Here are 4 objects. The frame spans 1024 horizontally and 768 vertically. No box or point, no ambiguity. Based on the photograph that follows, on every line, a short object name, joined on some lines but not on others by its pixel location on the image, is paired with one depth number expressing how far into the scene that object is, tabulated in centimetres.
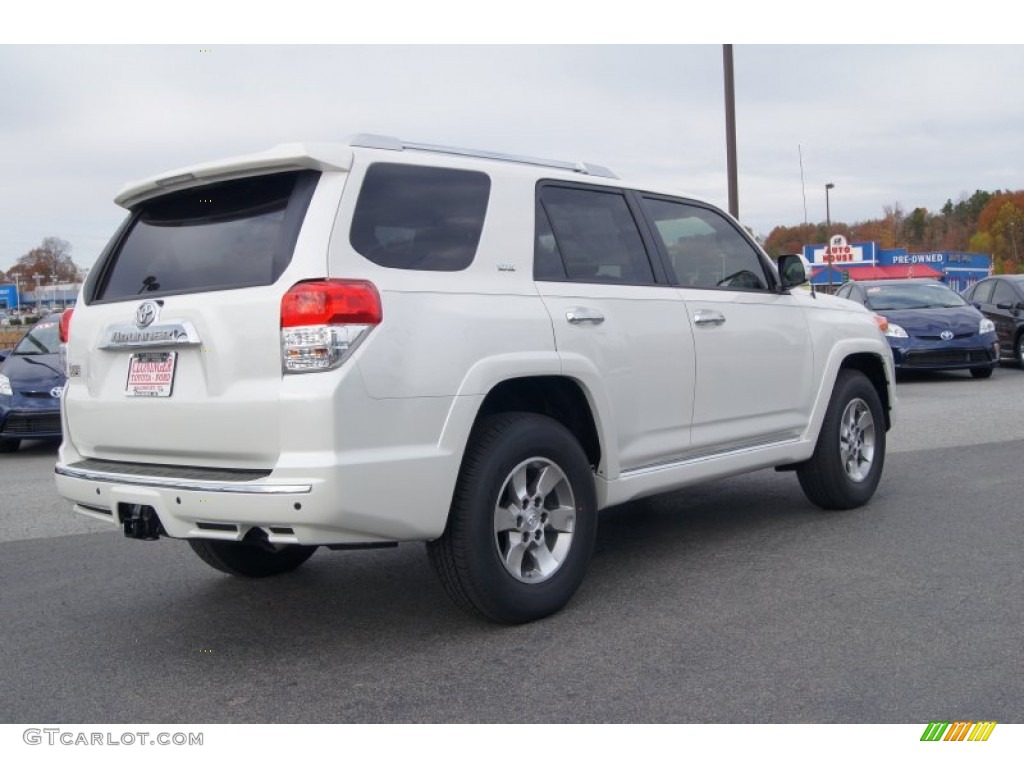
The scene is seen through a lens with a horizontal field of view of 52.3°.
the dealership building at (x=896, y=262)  7569
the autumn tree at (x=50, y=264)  9138
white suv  362
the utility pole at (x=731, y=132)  1745
